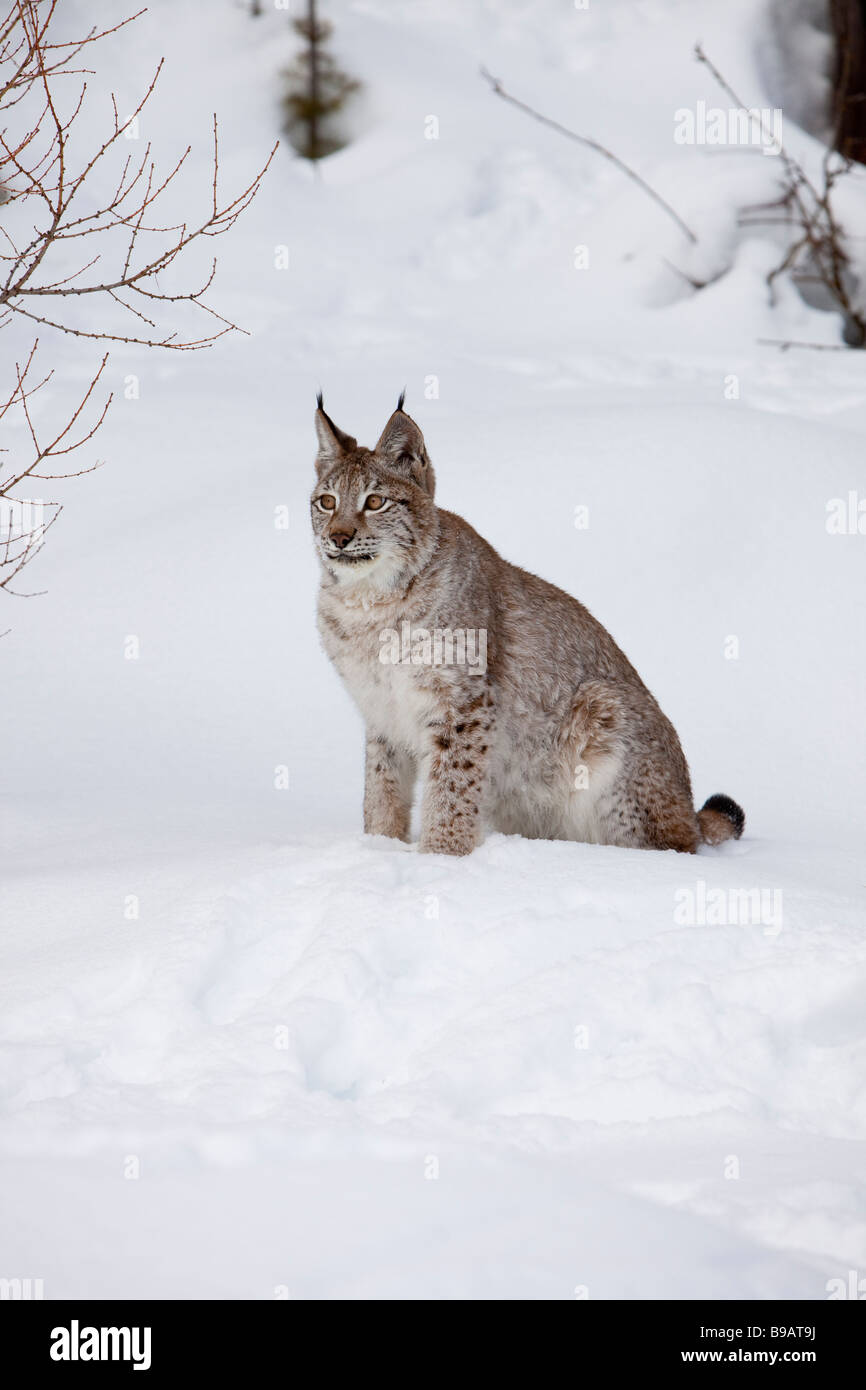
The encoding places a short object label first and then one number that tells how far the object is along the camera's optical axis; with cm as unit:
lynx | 511
